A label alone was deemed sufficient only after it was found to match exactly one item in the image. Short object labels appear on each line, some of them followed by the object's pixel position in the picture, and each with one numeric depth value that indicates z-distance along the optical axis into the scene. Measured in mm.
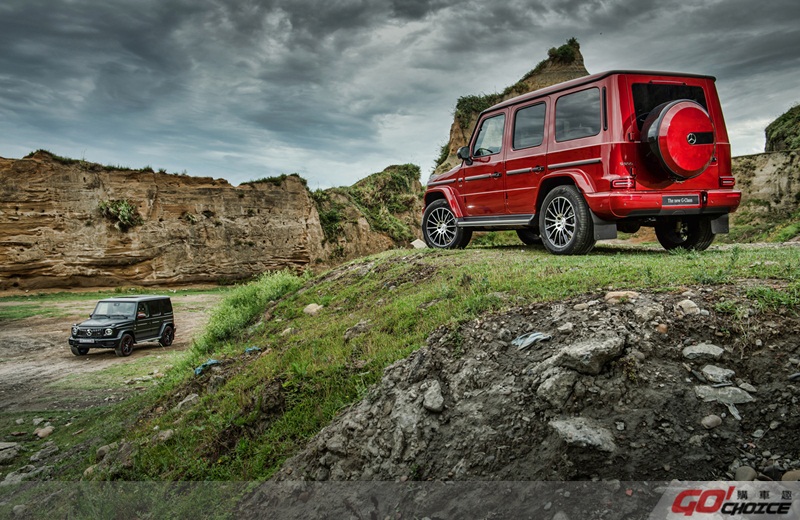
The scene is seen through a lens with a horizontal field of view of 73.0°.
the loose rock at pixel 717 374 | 3607
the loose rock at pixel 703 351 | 3801
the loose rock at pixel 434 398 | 3949
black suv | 14070
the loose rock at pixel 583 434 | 3287
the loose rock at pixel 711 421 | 3301
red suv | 7574
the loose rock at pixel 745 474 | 2951
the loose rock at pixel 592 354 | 3803
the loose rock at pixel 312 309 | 8648
